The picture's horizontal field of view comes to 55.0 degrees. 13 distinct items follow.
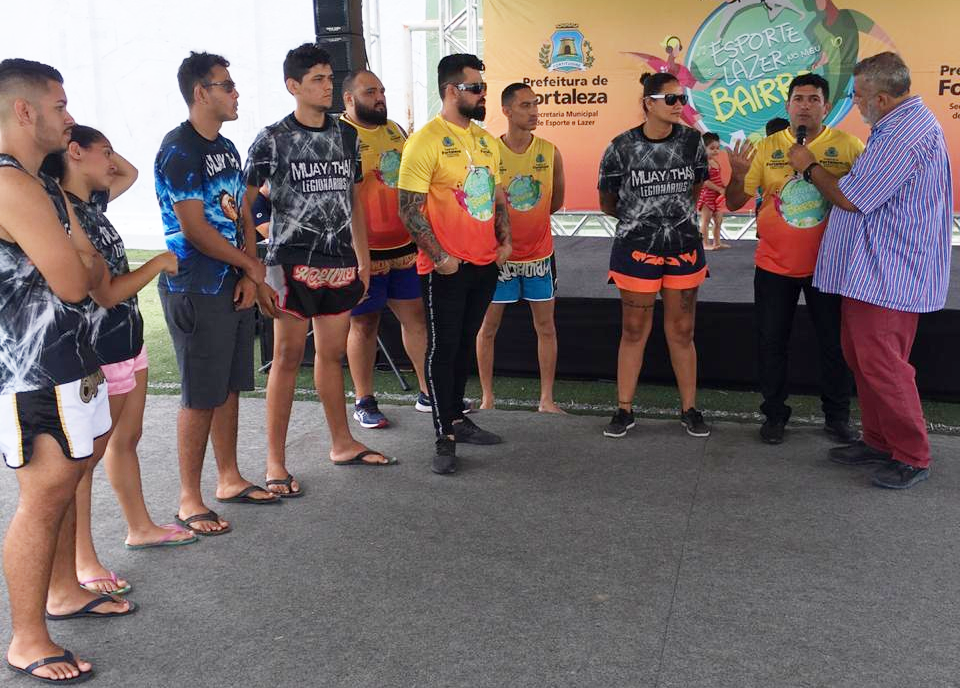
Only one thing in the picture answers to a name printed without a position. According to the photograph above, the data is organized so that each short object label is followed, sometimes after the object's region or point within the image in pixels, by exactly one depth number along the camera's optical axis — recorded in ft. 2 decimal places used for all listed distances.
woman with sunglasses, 12.93
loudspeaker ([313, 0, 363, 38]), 19.69
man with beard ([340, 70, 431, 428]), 13.94
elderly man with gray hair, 11.10
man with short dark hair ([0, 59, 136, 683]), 6.88
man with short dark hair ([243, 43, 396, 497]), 11.08
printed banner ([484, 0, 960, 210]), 27.27
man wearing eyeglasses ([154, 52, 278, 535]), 9.82
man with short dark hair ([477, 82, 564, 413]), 14.19
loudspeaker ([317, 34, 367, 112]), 19.80
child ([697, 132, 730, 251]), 27.02
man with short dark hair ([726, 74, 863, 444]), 12.46
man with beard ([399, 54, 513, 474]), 11.85
